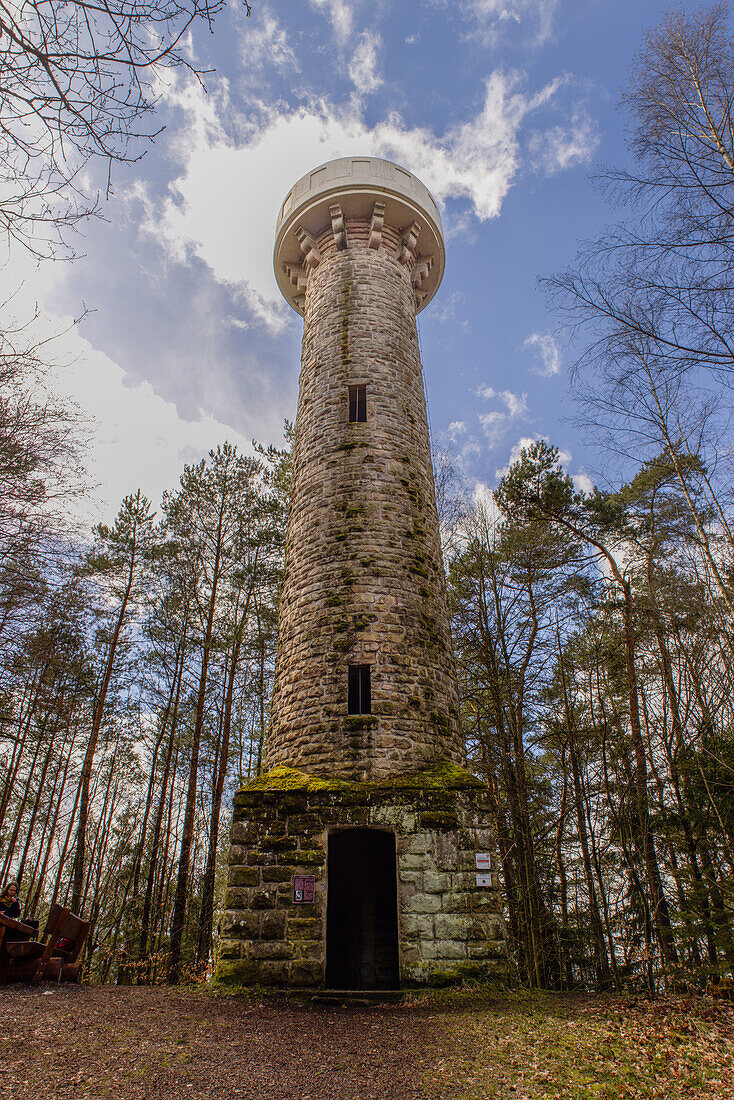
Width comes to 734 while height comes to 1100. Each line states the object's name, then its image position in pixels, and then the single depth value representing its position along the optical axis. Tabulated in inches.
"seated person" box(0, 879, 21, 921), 276.4
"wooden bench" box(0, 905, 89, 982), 241.8
